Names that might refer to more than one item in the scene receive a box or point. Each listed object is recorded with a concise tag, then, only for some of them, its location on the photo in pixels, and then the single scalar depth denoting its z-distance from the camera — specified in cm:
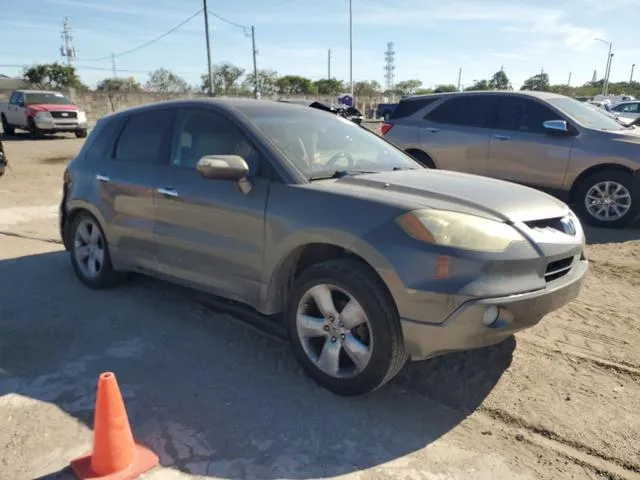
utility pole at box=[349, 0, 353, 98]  5619
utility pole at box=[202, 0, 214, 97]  3753
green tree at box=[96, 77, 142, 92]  6505
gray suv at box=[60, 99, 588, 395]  285
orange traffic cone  249
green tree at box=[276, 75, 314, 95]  7054
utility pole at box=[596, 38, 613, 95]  6430
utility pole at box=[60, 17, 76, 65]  7231
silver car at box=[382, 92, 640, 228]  729
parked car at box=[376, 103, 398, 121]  3478
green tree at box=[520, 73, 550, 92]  7531
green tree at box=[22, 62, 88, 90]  5437
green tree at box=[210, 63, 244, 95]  6812
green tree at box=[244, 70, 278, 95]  6606
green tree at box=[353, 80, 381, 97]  7225
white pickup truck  2159
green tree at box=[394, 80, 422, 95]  9050
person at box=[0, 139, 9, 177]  1198
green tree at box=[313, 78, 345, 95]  7619
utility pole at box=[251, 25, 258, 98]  4618
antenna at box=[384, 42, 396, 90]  11394
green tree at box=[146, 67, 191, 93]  7300
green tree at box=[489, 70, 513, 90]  7628
